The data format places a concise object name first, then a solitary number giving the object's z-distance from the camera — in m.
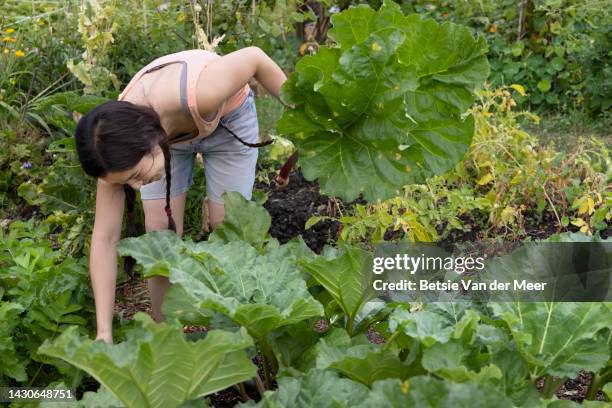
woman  2.51
